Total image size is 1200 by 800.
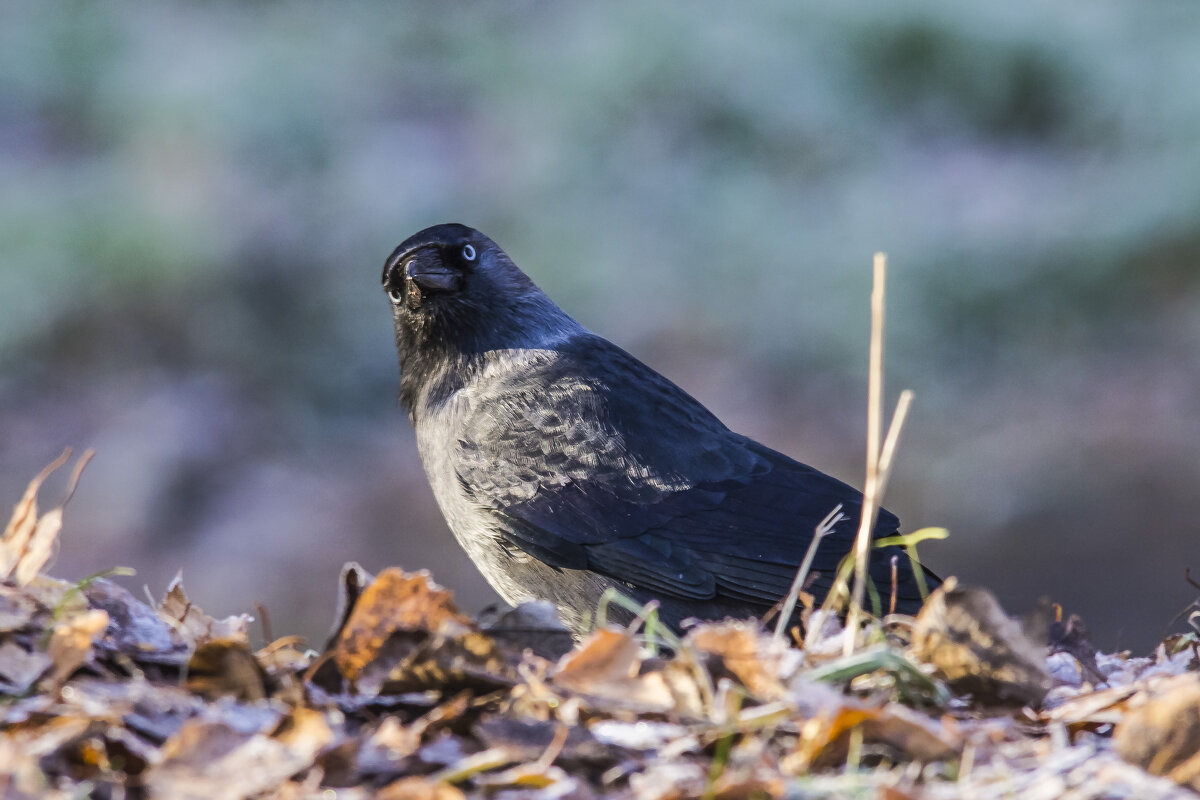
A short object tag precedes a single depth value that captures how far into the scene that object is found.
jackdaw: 8.82
